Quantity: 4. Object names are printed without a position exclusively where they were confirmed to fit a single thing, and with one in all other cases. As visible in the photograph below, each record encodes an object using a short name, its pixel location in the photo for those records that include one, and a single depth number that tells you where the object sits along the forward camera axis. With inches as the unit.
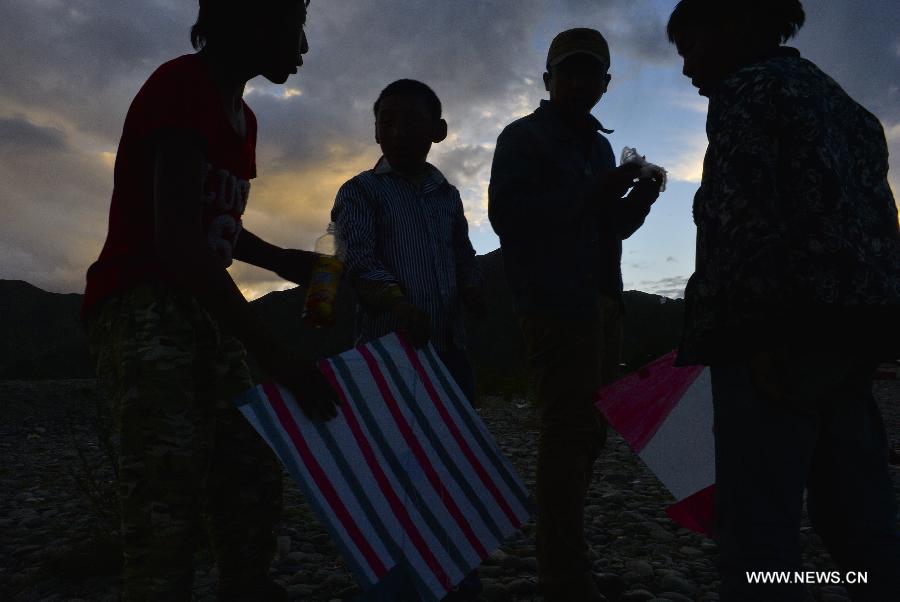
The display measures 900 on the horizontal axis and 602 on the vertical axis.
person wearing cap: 107.4
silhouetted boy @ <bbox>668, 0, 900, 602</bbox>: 59.4
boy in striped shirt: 108.5
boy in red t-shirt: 68.3
